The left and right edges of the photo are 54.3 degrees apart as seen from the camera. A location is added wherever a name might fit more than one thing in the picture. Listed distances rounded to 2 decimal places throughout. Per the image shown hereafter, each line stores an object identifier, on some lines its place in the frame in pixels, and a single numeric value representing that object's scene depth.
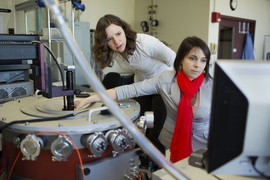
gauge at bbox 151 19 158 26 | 4.04
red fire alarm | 3.44
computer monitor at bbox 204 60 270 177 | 0.49
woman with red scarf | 1.23
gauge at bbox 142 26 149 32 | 4.13
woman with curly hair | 1.43
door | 4.13
